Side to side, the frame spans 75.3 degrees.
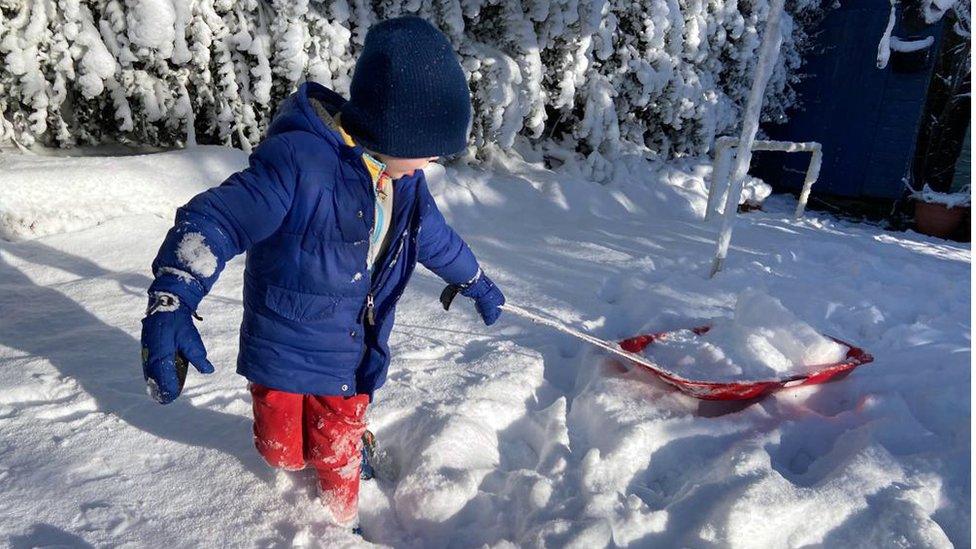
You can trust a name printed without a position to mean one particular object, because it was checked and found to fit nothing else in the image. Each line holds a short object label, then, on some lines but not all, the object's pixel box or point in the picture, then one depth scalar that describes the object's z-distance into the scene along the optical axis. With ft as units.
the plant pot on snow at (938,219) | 24.00
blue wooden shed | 28.96
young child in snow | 4.08
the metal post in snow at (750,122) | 11.43
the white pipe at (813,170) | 20.07
